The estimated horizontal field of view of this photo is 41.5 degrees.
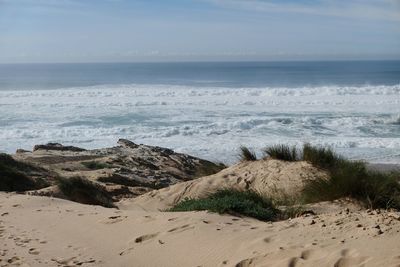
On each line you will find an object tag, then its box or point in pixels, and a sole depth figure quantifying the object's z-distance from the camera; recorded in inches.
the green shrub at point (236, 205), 241.6
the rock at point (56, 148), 667.5
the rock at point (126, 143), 705.0
